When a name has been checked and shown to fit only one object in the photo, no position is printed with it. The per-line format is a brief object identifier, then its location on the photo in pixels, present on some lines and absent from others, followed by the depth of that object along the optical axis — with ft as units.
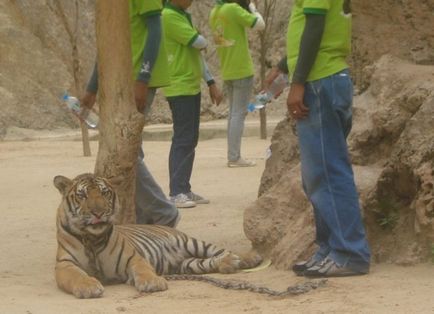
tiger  41.65
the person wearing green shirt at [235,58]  85.35
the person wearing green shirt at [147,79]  49.60
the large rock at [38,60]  133.59
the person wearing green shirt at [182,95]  65.46
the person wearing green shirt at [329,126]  40.11
